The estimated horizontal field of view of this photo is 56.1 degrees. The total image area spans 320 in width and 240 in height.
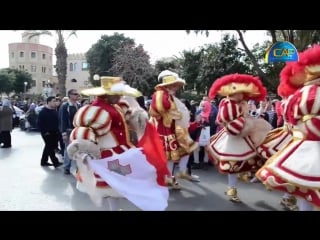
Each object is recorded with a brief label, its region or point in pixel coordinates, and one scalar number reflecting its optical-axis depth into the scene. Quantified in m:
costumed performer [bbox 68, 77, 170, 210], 3.07
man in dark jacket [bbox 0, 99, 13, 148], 9.60
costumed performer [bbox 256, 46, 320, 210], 2.78
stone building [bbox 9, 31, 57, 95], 55.20
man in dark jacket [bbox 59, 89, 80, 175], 6.26
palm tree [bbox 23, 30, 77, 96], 16.91
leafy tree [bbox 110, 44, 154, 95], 28.14
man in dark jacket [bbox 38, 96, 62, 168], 6.96
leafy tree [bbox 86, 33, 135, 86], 33.13
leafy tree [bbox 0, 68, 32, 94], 39.62
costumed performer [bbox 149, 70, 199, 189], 4.99
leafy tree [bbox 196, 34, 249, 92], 18.96
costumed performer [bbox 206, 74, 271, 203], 4.23
